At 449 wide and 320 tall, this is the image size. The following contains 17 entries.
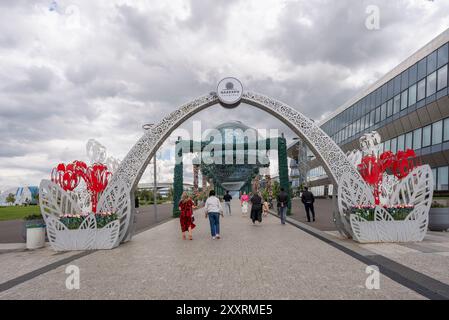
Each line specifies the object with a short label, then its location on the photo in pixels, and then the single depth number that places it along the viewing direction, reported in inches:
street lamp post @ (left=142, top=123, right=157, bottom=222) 892.6
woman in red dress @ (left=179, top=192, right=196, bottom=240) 478.0
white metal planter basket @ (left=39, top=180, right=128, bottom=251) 418.0
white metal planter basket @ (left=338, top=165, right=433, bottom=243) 419.2
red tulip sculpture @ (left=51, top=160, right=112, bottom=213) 458.3
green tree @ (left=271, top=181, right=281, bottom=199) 1741.5
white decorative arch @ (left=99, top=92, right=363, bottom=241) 517.3
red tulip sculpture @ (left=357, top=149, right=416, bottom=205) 470.0
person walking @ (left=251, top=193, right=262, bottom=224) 686.5
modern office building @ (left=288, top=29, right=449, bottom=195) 992.9
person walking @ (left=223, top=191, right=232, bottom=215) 1007.4
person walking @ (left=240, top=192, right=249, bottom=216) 997.0
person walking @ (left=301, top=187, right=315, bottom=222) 685.3
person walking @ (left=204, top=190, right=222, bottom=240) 465.4
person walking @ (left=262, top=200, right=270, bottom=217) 965.9
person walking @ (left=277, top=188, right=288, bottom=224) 666.8
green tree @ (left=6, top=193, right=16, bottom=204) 3388.3
